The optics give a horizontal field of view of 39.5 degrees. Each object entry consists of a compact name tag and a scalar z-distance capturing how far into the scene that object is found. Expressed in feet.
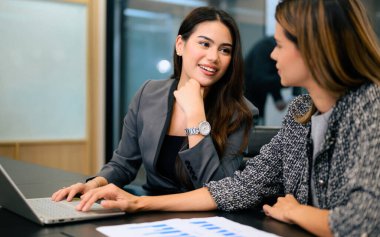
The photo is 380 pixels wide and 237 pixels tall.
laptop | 3.84
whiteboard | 14.80
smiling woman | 5.90
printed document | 3.49
